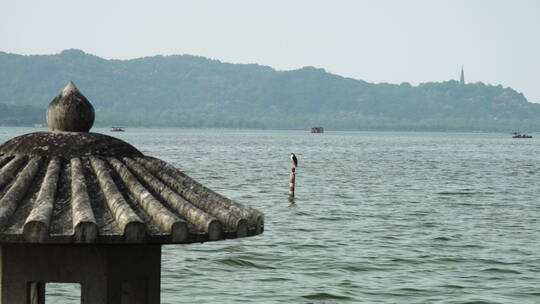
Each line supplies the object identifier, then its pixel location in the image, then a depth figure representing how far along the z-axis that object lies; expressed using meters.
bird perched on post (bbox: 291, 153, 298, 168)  47.55
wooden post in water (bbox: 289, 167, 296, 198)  48.66
